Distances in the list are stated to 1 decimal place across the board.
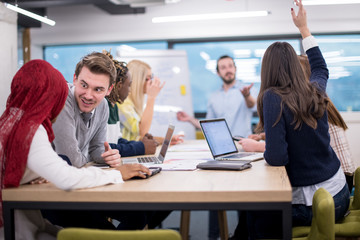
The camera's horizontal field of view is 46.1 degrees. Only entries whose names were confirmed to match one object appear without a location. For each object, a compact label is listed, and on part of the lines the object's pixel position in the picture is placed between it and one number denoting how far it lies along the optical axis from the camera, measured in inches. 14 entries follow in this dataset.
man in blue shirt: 222.5
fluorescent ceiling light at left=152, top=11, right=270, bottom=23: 229.0
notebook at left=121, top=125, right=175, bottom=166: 90.2
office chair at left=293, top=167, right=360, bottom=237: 72.8
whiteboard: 241.1
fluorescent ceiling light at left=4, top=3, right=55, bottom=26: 189.1
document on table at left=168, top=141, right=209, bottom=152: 114.7
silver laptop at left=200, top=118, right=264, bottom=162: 92.1
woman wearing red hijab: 57.6
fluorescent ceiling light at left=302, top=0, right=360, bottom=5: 210.4
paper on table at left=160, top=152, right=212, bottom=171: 79.9
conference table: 56.1
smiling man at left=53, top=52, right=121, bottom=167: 78.7
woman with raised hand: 74.1
